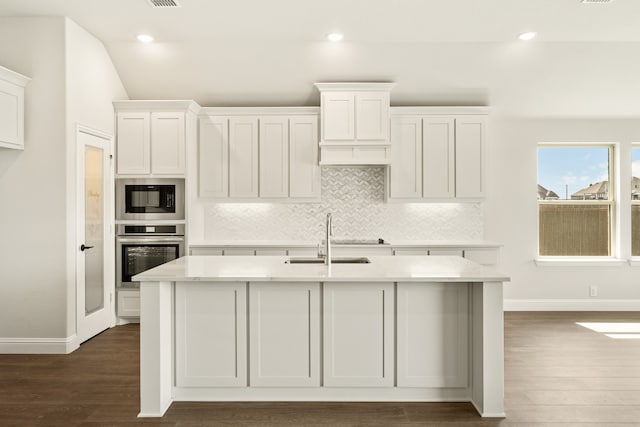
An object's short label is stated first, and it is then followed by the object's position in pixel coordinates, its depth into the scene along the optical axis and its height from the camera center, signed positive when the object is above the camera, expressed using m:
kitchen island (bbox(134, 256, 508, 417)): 3.20 -0.81
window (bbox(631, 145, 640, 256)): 6.21 +0.15
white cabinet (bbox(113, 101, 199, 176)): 5.40 +0.77
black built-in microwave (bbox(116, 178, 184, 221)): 5.42 +0.11
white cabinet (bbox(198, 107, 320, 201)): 5.71 +0.69
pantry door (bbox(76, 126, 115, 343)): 4.58 -0.27
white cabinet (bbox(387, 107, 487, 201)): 5.70 +0.77
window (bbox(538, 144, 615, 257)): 6.20 +0.23
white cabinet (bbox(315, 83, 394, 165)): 5.51 +1.01
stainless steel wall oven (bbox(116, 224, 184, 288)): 5.37 -0.42
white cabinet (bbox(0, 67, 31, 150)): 4.09 +0.88
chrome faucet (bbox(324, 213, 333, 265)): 3.43 -0.26
